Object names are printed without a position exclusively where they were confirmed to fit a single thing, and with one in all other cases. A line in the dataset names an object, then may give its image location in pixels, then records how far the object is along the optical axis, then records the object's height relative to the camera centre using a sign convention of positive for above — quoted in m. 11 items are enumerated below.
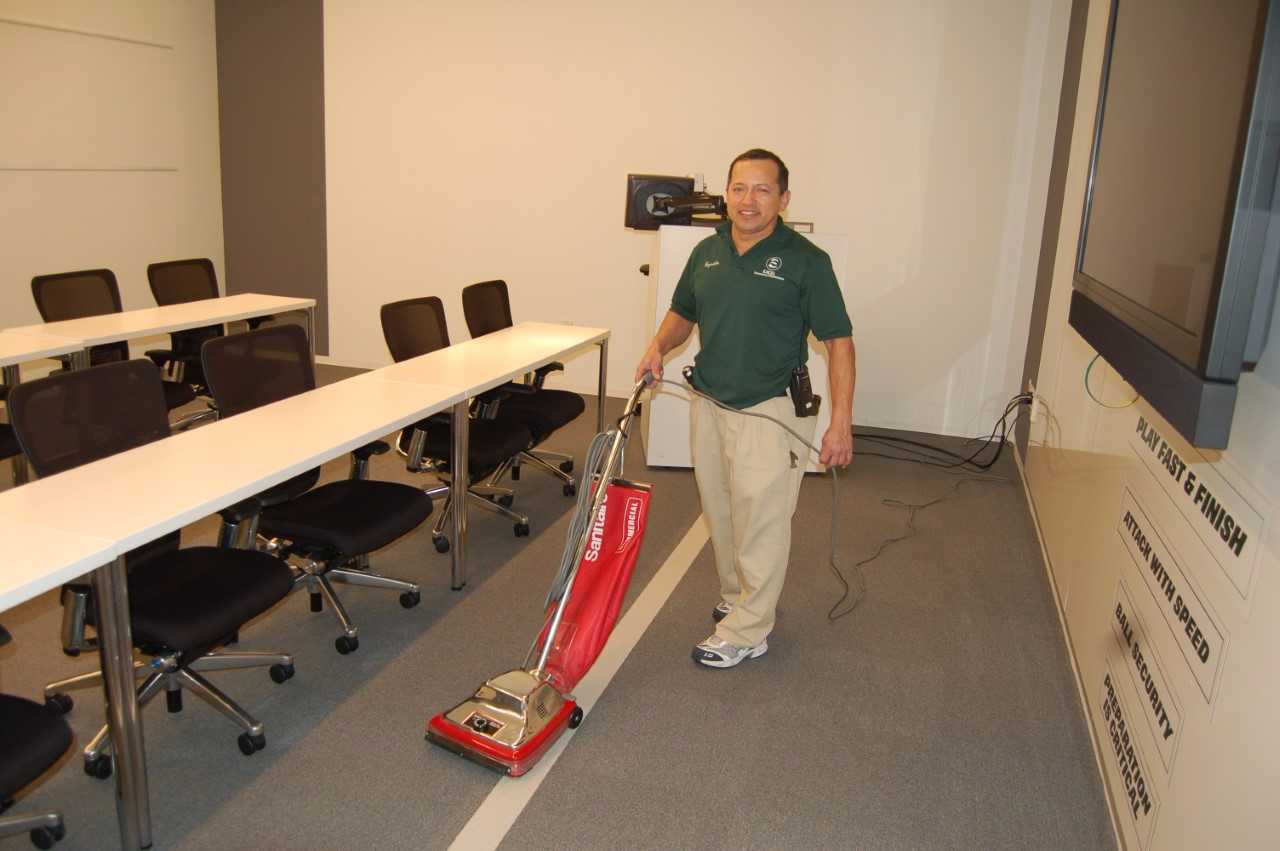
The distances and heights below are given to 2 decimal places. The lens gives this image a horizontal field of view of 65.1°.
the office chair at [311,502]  3.10 -1.07
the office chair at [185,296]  5.18 -0.72
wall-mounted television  1.64 +0.01
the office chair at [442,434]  4.02 -1.05
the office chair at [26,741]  1.87 -1.10
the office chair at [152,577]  2.45 -1.07
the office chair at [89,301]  4.57 -0.68
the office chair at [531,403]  4.57 -1.03
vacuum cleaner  2.61 -1.25
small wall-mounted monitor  5.05 -0.04
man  2.96 -0.51
